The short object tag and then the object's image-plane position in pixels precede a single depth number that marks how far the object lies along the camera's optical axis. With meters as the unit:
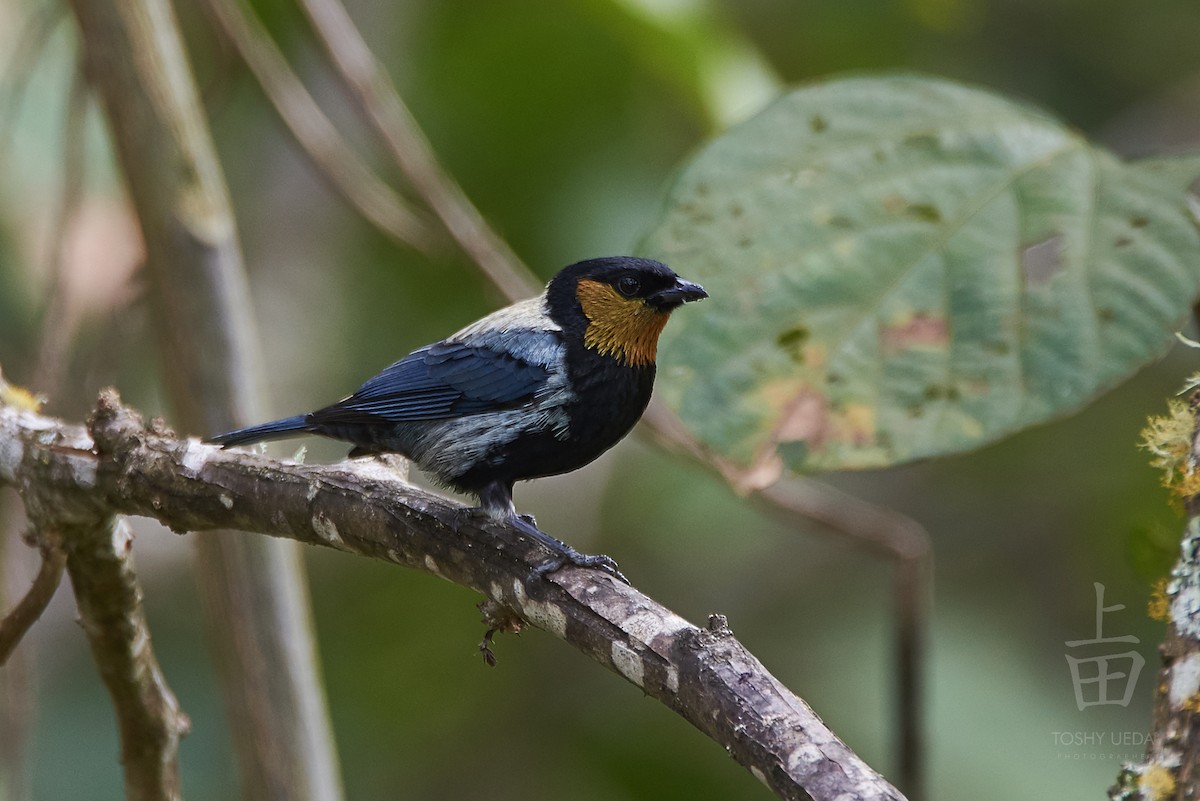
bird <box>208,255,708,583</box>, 5.59
